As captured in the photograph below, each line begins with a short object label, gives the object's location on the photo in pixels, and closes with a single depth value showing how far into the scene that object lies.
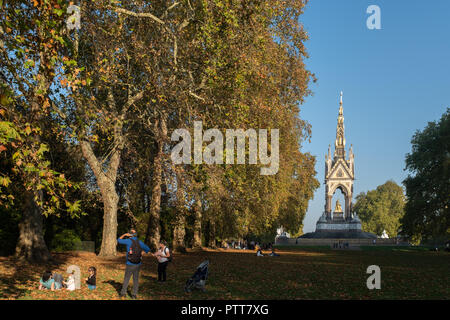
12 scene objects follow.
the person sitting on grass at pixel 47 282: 12.62
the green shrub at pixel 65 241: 26.62
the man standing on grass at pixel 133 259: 11.82
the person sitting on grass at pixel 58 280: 12.77
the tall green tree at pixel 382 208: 121.31
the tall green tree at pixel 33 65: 9.20
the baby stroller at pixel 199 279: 13.59
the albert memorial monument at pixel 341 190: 99.06
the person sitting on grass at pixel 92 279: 12.96
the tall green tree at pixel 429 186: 46.94
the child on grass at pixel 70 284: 12.88
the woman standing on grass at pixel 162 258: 14.86
